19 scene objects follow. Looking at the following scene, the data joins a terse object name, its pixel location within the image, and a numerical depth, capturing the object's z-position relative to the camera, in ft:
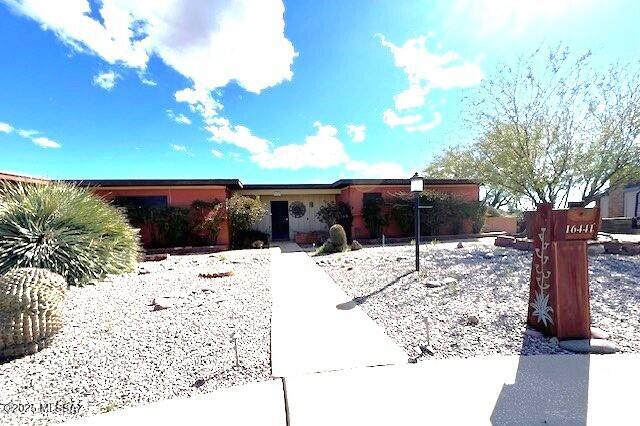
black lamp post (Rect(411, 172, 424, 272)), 20.89
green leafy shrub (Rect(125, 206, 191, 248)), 36.94
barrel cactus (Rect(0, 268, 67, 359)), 9.77
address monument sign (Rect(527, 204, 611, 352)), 9.93
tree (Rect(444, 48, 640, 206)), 26.02
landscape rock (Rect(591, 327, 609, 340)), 10.07
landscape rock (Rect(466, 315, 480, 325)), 11.70
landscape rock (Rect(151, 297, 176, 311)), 14.42
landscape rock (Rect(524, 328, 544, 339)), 10.46
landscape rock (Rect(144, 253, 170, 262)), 31.04
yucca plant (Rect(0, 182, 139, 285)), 18.25
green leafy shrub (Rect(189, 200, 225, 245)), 38.14
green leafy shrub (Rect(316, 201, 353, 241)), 43.78
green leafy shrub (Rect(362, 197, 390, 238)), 42.78
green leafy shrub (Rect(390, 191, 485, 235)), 43.16
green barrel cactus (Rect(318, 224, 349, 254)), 33.42
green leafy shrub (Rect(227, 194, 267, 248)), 38.73
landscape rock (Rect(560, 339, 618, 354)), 9.33
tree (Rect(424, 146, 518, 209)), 33.40
